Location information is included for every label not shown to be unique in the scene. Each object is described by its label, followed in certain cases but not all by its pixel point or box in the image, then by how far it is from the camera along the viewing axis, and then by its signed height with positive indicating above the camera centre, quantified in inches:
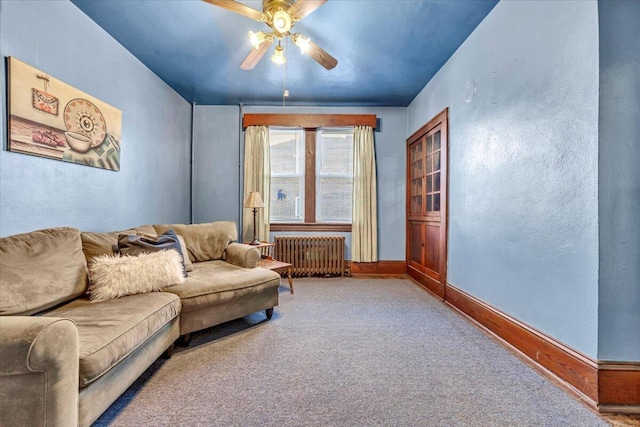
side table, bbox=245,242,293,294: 127.9 -24.9
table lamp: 143.8 +5.7
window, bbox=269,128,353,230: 175.9 +23.5
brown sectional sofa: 40.2 -23.0
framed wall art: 70.4 +27.6
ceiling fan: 71.9 +54.3
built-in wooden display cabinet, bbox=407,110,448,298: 124.2 +5.1
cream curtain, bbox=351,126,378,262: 168.4 +7.6
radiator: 165.3 -25.0
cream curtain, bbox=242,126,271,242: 167.5 +25.2
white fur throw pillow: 71.4 -17.4
